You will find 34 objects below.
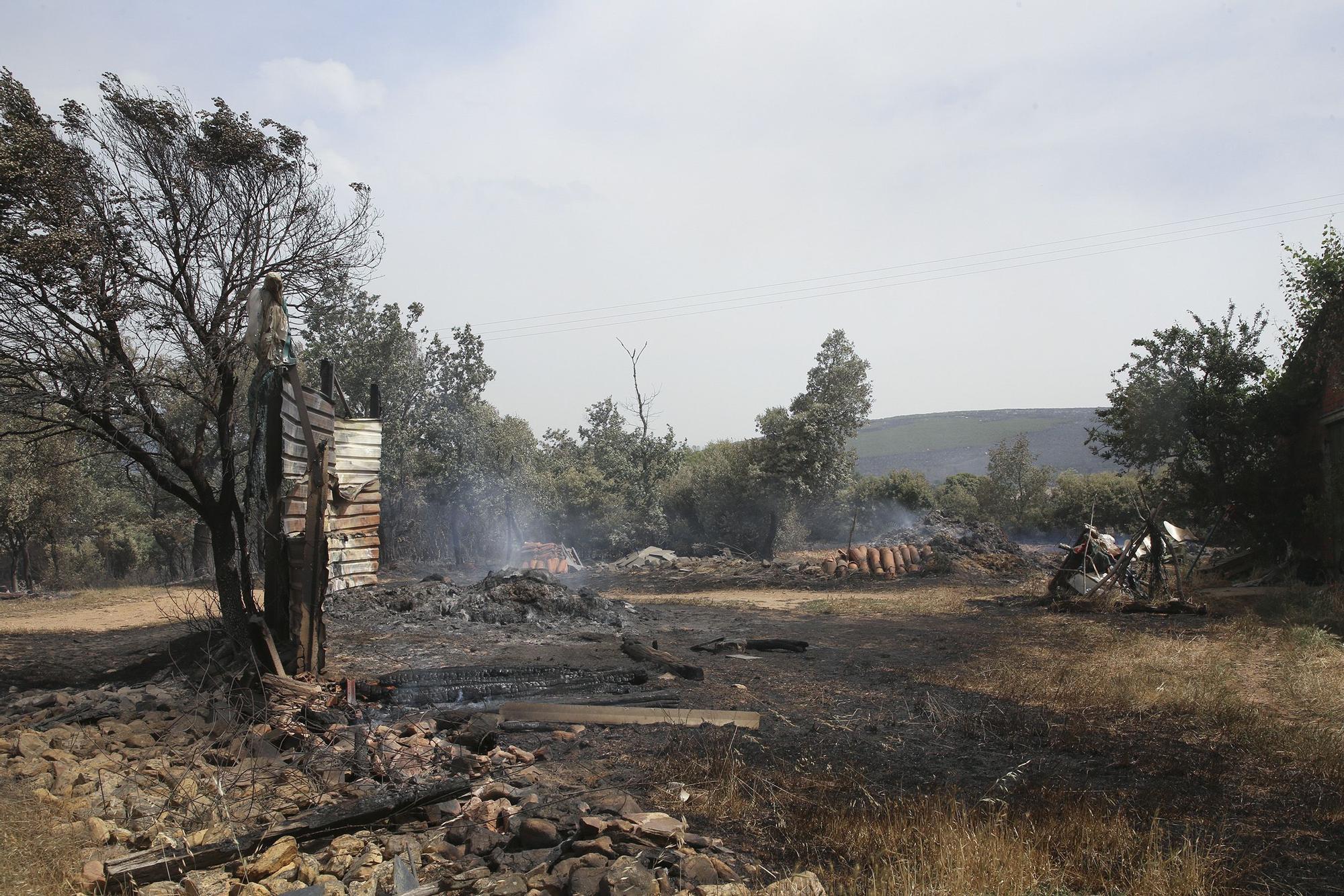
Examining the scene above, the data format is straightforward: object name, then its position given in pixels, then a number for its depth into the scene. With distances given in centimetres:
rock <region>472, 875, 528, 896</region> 388
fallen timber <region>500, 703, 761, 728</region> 714
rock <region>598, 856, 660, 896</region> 374
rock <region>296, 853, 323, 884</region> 416
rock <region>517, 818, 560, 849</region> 444
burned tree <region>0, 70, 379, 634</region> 897
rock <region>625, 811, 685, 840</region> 440
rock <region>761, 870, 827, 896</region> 360
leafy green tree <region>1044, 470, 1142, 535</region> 3316
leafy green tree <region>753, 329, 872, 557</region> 2952
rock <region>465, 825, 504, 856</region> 445
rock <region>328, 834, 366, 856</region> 452
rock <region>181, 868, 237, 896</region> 395
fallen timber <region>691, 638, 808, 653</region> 1134
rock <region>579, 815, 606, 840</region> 436
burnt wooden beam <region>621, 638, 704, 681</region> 916
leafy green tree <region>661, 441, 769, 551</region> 3297
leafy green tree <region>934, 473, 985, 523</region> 3784
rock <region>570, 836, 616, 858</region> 420
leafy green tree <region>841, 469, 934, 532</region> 4162
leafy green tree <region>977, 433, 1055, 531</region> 3569
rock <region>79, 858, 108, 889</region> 389
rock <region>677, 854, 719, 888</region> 387
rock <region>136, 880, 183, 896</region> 389
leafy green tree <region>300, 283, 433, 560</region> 2580
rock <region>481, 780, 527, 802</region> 525
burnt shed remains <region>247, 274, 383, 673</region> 815
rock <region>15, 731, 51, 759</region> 573
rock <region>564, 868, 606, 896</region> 383
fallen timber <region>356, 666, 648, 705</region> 827
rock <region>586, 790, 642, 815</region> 483
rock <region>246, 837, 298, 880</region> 413
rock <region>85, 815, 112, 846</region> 442
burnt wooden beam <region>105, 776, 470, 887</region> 401
